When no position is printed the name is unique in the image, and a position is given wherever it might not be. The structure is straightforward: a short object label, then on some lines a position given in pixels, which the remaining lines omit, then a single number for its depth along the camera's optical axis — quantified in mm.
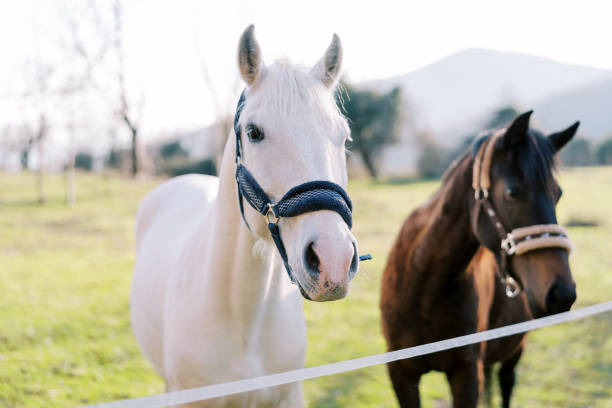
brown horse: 1901
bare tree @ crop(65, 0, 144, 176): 13508
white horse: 1204
